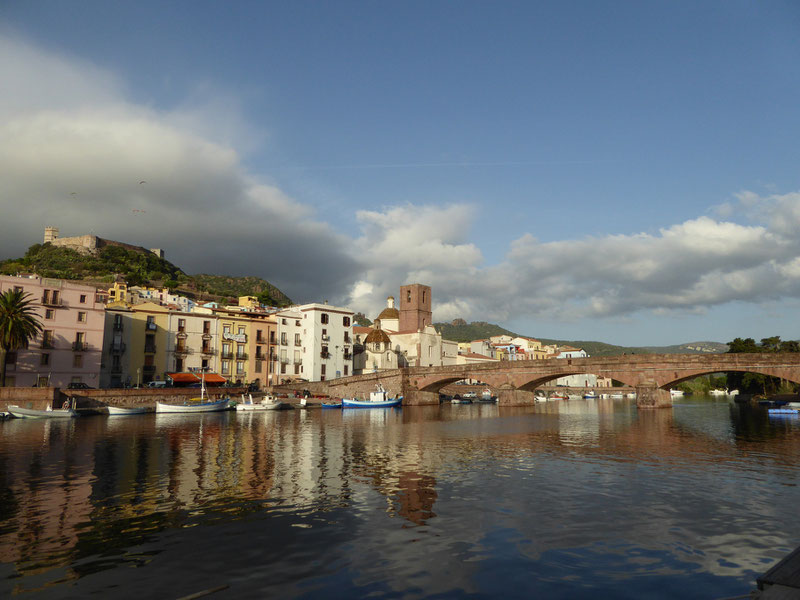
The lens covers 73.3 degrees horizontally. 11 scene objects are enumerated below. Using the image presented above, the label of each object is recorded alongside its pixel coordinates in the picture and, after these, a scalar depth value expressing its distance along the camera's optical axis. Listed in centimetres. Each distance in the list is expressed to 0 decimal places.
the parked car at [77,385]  6188
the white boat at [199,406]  6066
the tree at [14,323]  5366
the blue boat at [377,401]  7656
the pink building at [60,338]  6047
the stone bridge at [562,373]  5672
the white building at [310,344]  8819
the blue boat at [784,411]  6062
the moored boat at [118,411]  5759
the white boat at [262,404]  6612
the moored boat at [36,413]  5125
